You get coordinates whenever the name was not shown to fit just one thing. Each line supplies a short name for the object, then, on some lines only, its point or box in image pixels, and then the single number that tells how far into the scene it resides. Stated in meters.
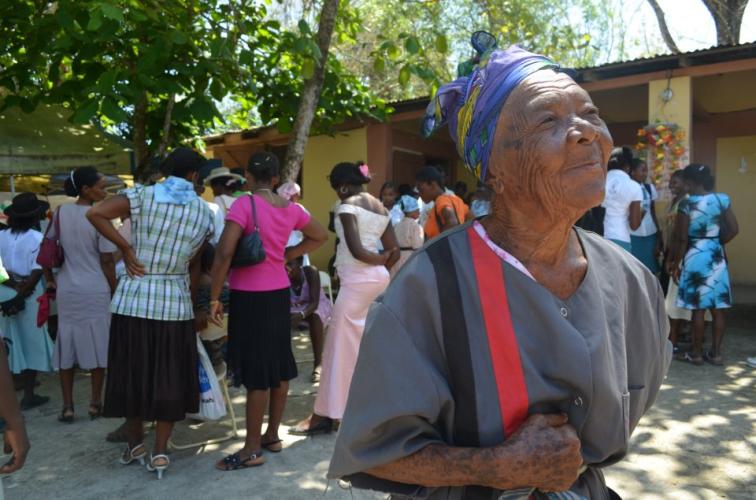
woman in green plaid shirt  3.76
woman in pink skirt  4.44
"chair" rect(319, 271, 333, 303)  6.32
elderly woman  1.20
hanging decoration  7.63
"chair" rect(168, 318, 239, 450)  4.26
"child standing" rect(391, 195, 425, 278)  6.98
